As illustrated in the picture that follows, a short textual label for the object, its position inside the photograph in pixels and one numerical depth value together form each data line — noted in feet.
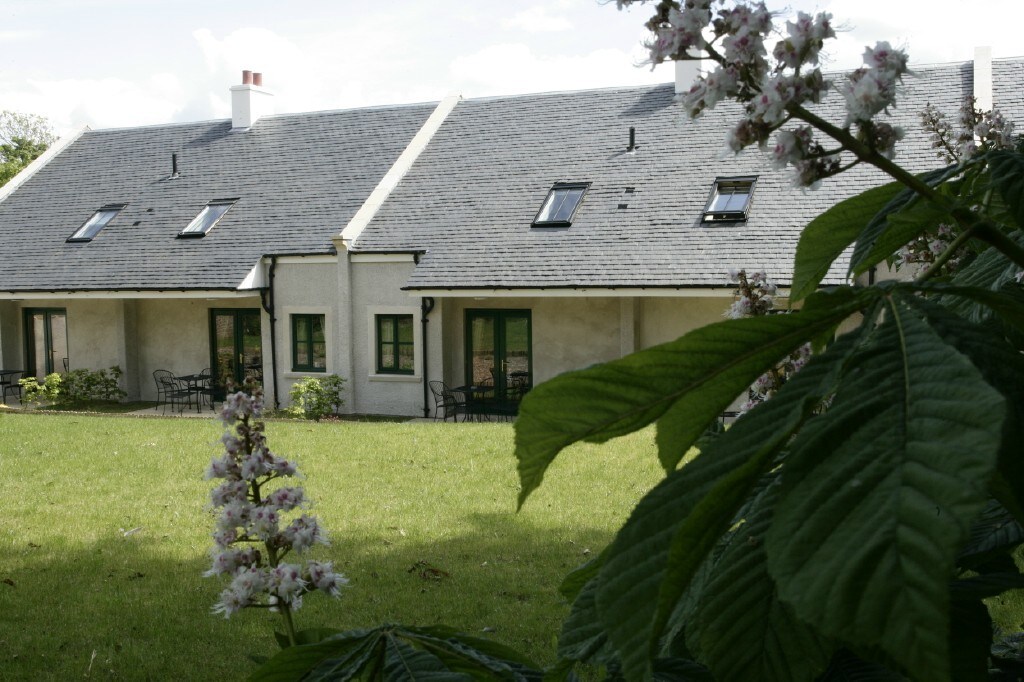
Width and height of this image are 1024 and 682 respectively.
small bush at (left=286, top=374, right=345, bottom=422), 64.80
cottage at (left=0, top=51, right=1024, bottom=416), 61.87
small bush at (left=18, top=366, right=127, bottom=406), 73.61
